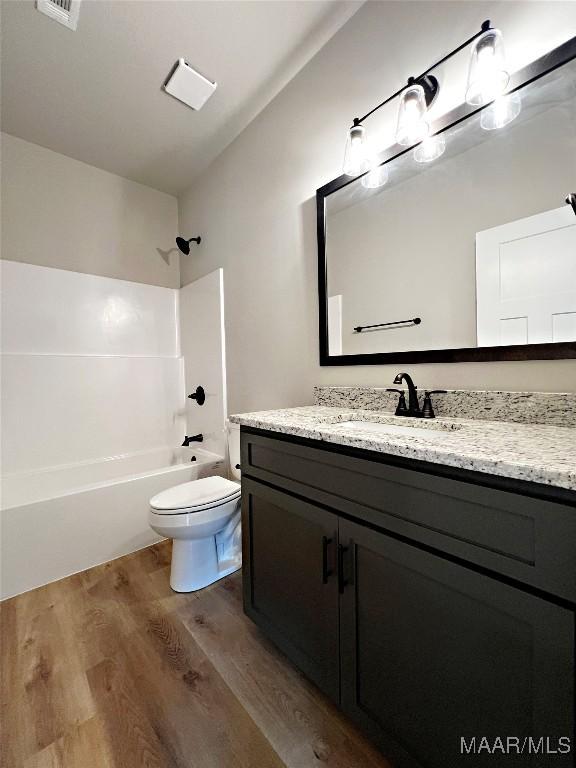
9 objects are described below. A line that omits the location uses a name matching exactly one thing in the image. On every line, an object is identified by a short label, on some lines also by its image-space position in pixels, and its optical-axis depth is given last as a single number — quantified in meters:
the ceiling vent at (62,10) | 1.38
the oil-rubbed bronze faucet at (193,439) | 2.64
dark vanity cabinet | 0.58
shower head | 2.62
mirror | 0.96
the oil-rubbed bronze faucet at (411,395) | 1.22
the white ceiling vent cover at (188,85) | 1.71
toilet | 1.55
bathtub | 1.67
